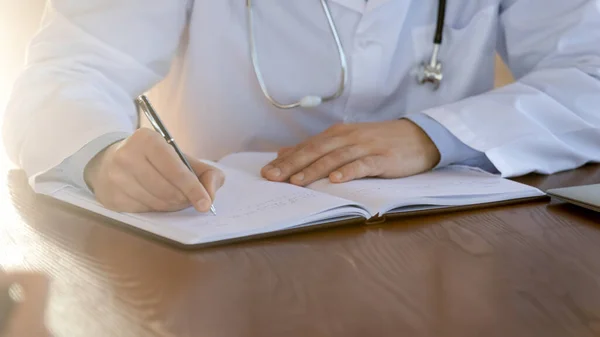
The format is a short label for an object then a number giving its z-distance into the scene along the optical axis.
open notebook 1.36
